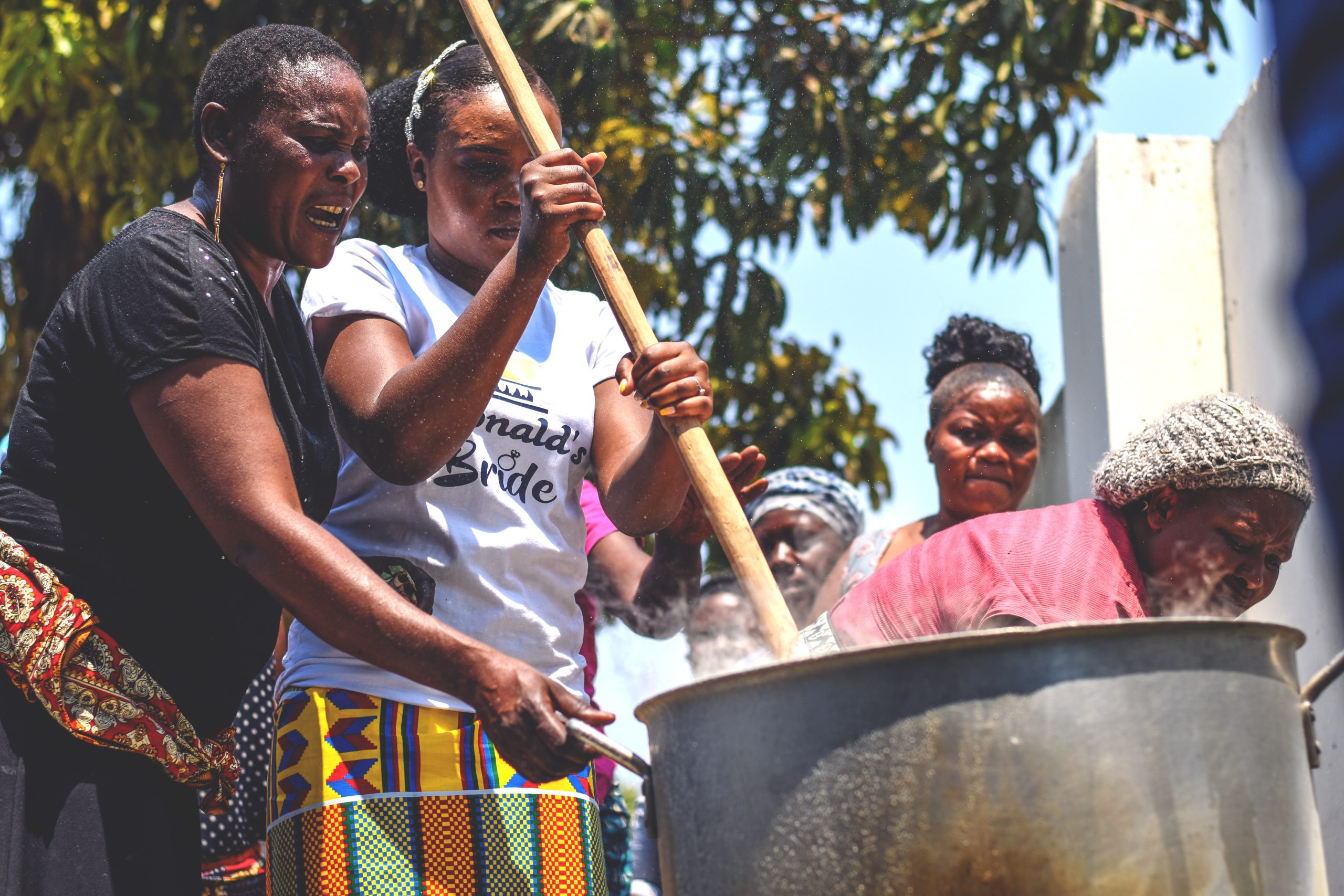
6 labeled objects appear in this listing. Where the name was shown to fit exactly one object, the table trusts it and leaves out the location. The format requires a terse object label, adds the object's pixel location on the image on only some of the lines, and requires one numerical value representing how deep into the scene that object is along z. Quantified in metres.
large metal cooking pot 1.50
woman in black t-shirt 1.82
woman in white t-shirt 2.05
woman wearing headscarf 4.60
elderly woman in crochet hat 2.45
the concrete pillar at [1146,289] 4.50
